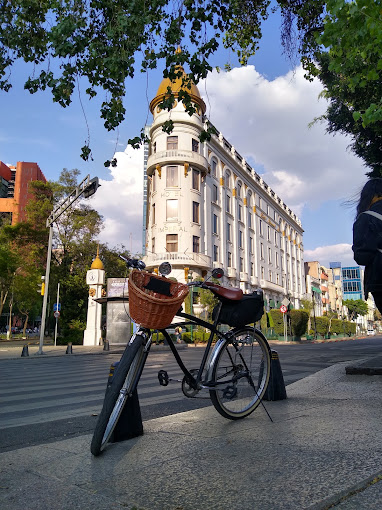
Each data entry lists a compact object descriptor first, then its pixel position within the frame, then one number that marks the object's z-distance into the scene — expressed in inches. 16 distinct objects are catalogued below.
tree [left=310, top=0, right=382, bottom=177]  182.2
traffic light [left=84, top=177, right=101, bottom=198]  714.8
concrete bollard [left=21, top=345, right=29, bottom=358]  813.6
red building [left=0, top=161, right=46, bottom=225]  4050.2
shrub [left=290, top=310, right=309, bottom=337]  1838.1
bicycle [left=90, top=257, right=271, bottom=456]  114.3
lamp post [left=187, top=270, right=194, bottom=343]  1518.9
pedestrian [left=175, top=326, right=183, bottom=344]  1233.7
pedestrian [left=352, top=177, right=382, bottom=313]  137.5
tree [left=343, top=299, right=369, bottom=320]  4229.8
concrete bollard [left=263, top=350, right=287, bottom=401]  187.3
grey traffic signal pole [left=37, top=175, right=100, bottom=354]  719.1
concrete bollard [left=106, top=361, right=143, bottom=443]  122.3
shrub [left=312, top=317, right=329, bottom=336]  2491.4
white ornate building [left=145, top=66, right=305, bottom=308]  1620.3
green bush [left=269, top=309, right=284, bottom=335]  1839.3
